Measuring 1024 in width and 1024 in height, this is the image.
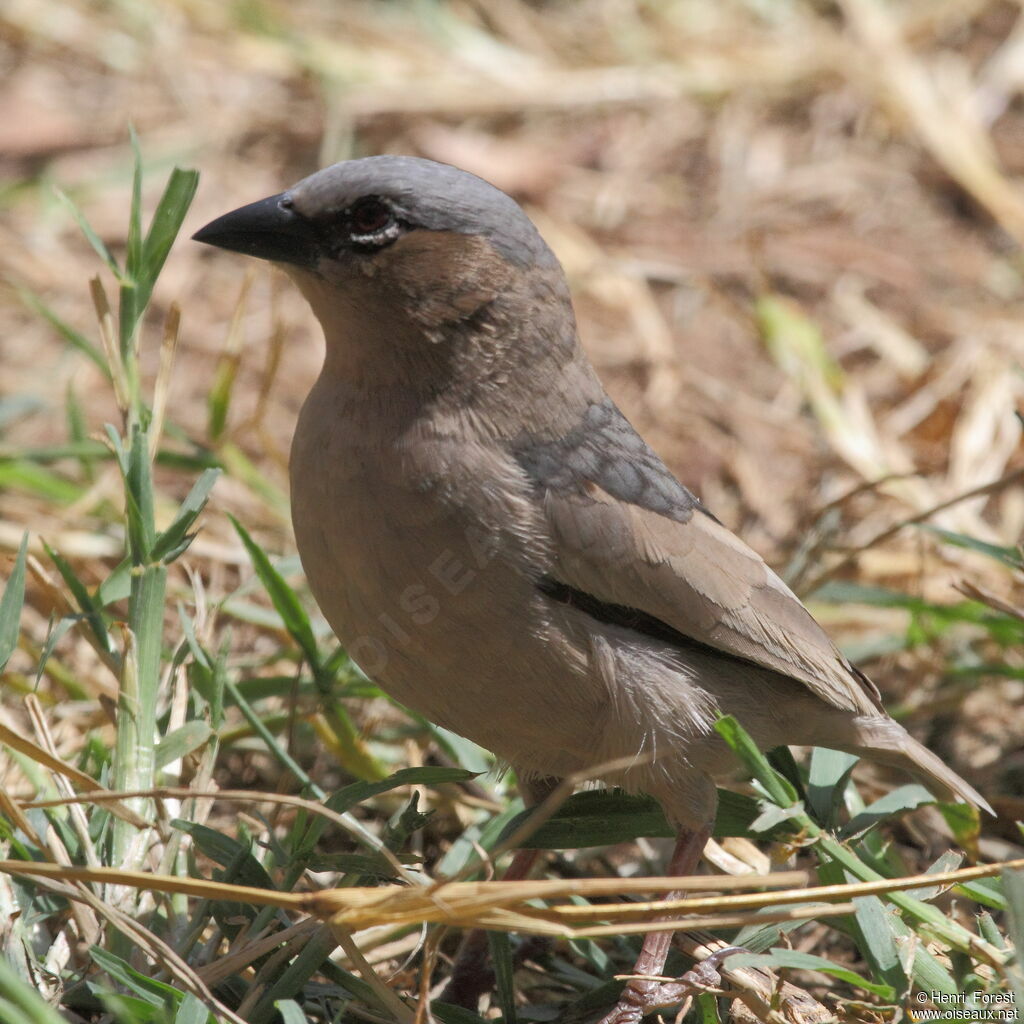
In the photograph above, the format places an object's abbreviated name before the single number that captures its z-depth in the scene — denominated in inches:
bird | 222.4
